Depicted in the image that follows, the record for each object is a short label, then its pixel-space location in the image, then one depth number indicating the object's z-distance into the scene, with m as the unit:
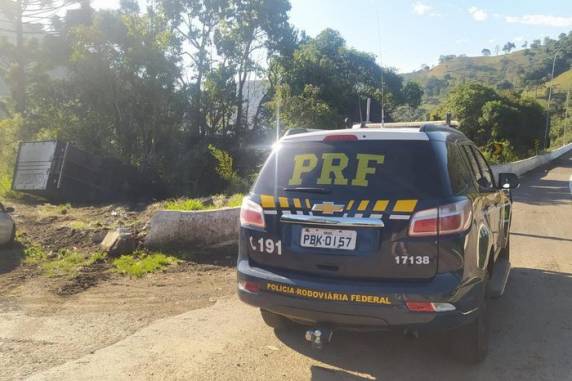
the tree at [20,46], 23.94
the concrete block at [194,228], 7.16
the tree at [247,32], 28.34
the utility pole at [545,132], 41.79
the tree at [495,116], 37.97
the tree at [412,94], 46.34
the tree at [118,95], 18.77
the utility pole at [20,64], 24.31
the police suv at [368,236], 3.10
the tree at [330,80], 19.70
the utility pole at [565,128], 67.50
